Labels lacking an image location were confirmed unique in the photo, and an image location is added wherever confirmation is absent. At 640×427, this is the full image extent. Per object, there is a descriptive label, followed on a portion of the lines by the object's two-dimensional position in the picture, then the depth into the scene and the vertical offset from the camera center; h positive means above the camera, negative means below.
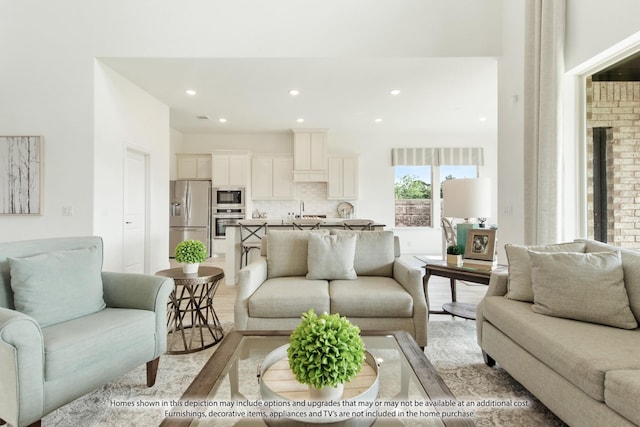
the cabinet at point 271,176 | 6.96 +0.85
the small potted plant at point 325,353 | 1.10 -0.49
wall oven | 6.70 -0.07
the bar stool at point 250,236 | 4.48 -0.31
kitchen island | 4.45 -0.24
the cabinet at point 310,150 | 6.72 +1.37
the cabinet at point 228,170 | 6.74 +0.95
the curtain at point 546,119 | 2.68 +0.82
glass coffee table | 1.05 -0.68
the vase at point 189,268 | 2.46 -0.42
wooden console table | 2.48 -0.50
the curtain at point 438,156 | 7.16 +1.32
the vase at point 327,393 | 1.14 -0.65
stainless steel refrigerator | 6.57 +0.03
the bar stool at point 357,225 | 4.50 -0.15
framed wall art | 3.57 +0.48
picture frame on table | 2.72 -0.26
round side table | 2.35 -0.88
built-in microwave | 6.77 +0.38
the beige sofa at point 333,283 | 2.24 -0.55
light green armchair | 1.31 -0.58
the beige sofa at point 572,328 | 1.25 -0.58
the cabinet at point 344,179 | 6.97 +0.78
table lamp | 2.74 +0.14
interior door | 4.36 +0.04
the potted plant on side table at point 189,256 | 2.45 -0.32
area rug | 1.64 -1.05
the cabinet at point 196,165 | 6.95 +1.09
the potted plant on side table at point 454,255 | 2.75 -0.36
